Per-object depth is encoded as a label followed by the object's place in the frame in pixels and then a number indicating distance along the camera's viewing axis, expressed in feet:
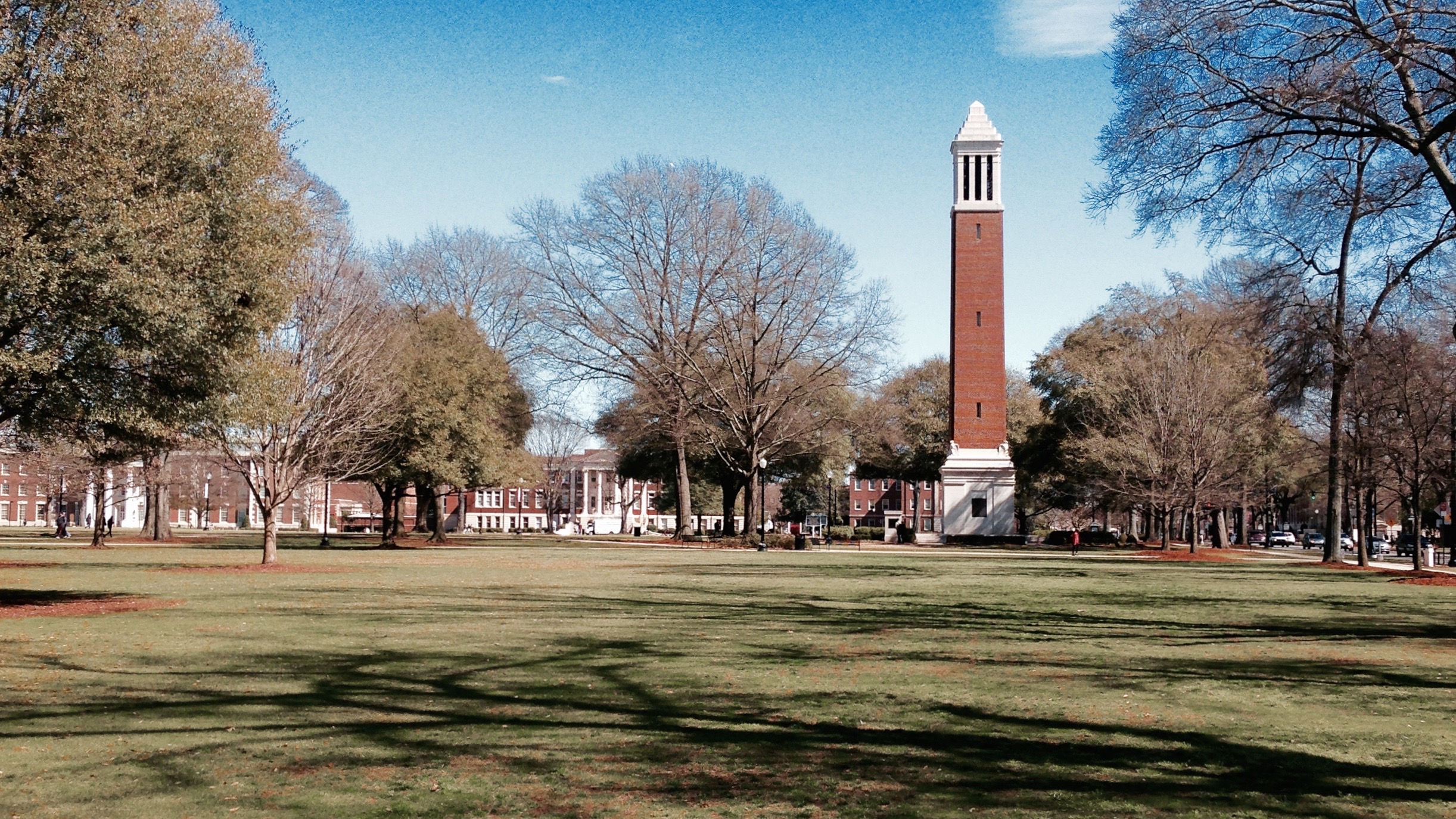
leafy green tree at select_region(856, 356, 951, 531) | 292.40
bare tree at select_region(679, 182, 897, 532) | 173.06
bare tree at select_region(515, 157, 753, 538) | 176.45
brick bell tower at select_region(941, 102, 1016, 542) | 211.82
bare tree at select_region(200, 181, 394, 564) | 105.19
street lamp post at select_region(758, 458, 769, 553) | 168.75
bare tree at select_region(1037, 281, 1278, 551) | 174.60
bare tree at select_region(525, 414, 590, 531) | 287.07
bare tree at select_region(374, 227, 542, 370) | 198.08
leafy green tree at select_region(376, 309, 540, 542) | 154.30
